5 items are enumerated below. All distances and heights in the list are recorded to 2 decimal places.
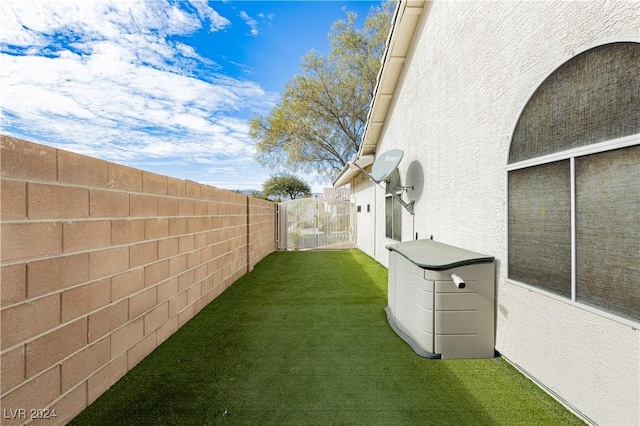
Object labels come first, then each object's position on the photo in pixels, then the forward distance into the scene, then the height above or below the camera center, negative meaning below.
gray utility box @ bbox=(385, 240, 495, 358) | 2.96 -0.99
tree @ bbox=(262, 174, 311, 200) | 35.50 +3.45
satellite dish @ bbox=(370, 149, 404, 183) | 5.36 +0.98
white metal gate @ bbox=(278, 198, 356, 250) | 12.42 -0.52
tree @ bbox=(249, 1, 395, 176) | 16.95 +6.96
